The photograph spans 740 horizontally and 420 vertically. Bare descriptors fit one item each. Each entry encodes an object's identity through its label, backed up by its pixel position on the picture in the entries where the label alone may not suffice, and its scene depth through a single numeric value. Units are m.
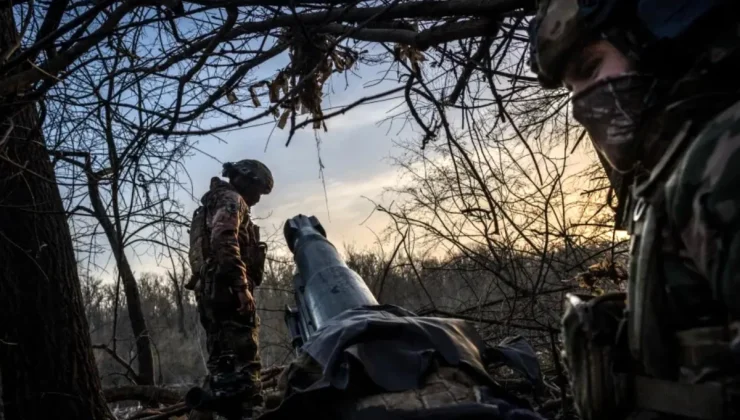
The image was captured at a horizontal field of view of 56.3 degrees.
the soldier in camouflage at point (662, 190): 1.20
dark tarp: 2.16
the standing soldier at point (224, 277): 6.14
